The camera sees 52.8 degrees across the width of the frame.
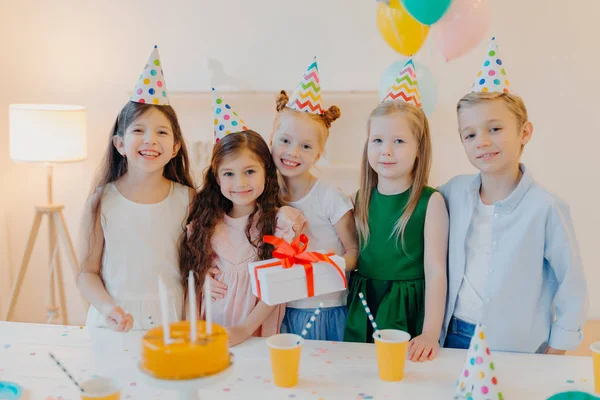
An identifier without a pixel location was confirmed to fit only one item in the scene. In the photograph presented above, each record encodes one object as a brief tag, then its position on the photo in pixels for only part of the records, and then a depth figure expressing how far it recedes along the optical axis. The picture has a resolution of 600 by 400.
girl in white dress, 1.77
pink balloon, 2.59
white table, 1.27
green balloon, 2.46
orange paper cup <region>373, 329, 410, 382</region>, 1.30
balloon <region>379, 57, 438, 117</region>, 2.78
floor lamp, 3.15
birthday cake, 0.99
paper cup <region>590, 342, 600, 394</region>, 1.27
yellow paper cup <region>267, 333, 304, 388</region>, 1.28
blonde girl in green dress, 1.75
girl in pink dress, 1.75
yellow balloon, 2.70
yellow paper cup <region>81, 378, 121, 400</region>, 1.12
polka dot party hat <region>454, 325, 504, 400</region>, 1.21
